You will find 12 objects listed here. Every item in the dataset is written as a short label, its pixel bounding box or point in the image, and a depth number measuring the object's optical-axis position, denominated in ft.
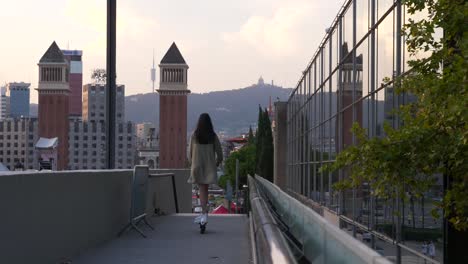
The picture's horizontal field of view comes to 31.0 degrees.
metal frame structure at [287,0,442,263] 34.65
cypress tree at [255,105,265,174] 231.32
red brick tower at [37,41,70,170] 621.31
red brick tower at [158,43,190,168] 618.85
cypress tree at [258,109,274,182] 216.54
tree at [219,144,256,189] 489.26
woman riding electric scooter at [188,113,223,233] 44.32
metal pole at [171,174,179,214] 68.54
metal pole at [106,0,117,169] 51.31
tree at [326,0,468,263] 19.86
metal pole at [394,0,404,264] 31.58
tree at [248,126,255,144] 523.70
